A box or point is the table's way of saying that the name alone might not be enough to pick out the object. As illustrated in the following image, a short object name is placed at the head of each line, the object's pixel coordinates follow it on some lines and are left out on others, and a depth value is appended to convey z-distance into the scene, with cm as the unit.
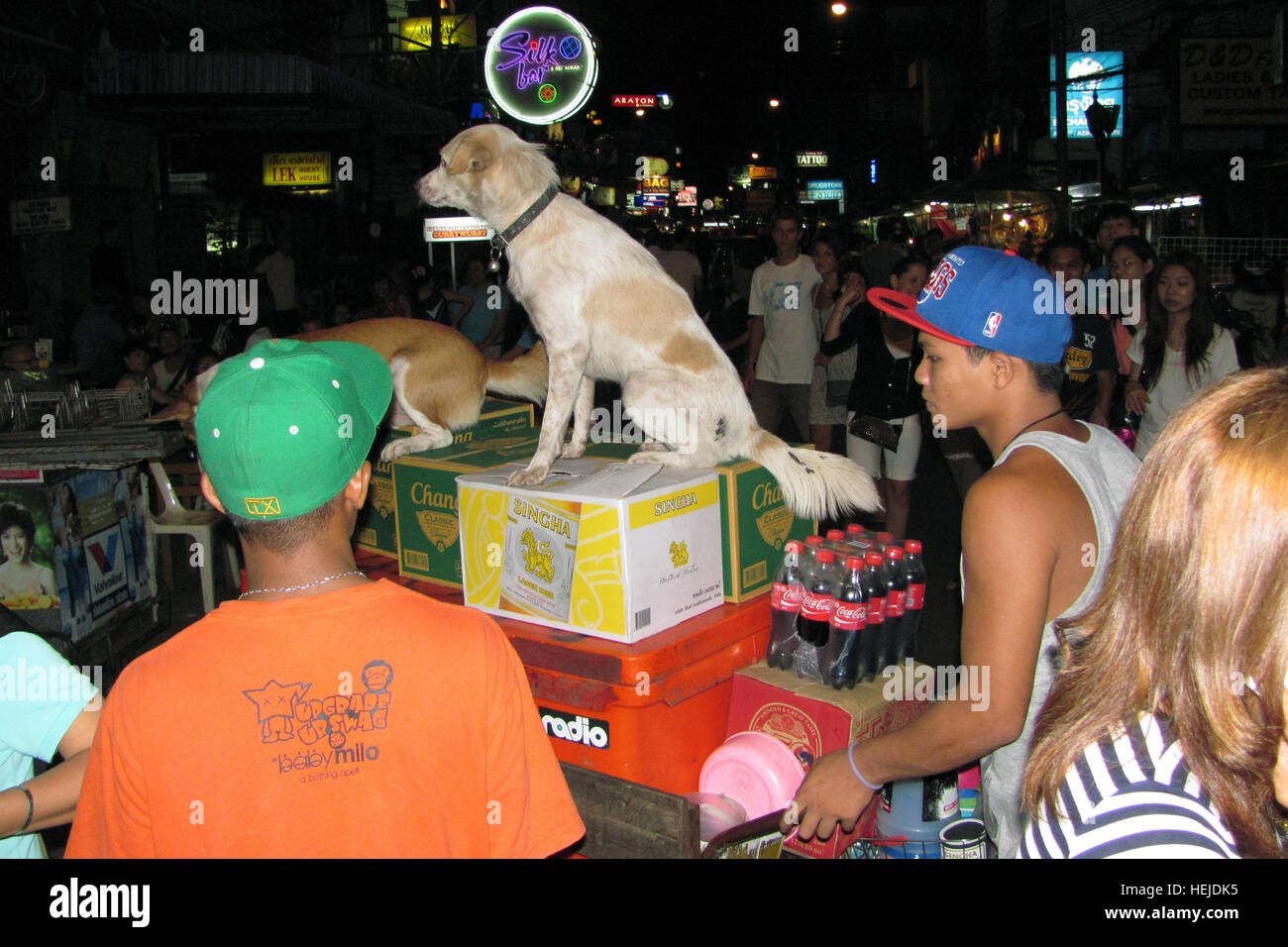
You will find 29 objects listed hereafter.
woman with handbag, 582
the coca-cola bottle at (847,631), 273
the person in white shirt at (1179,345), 541
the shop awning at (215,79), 1059
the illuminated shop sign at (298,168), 1720
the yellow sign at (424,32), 2023
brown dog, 471
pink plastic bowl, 262
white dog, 382
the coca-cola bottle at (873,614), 282
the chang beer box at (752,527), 318
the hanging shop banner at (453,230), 1554
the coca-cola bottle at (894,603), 290
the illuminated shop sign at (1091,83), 2419
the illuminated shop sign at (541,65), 1234
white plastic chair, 600
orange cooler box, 270
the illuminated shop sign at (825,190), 5003
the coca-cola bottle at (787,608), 288
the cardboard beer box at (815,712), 265
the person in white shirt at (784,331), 754
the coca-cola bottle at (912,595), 296
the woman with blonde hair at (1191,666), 101
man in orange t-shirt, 135
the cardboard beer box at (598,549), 279
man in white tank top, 181
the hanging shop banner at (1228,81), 1387
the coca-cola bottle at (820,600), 277
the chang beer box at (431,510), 346
